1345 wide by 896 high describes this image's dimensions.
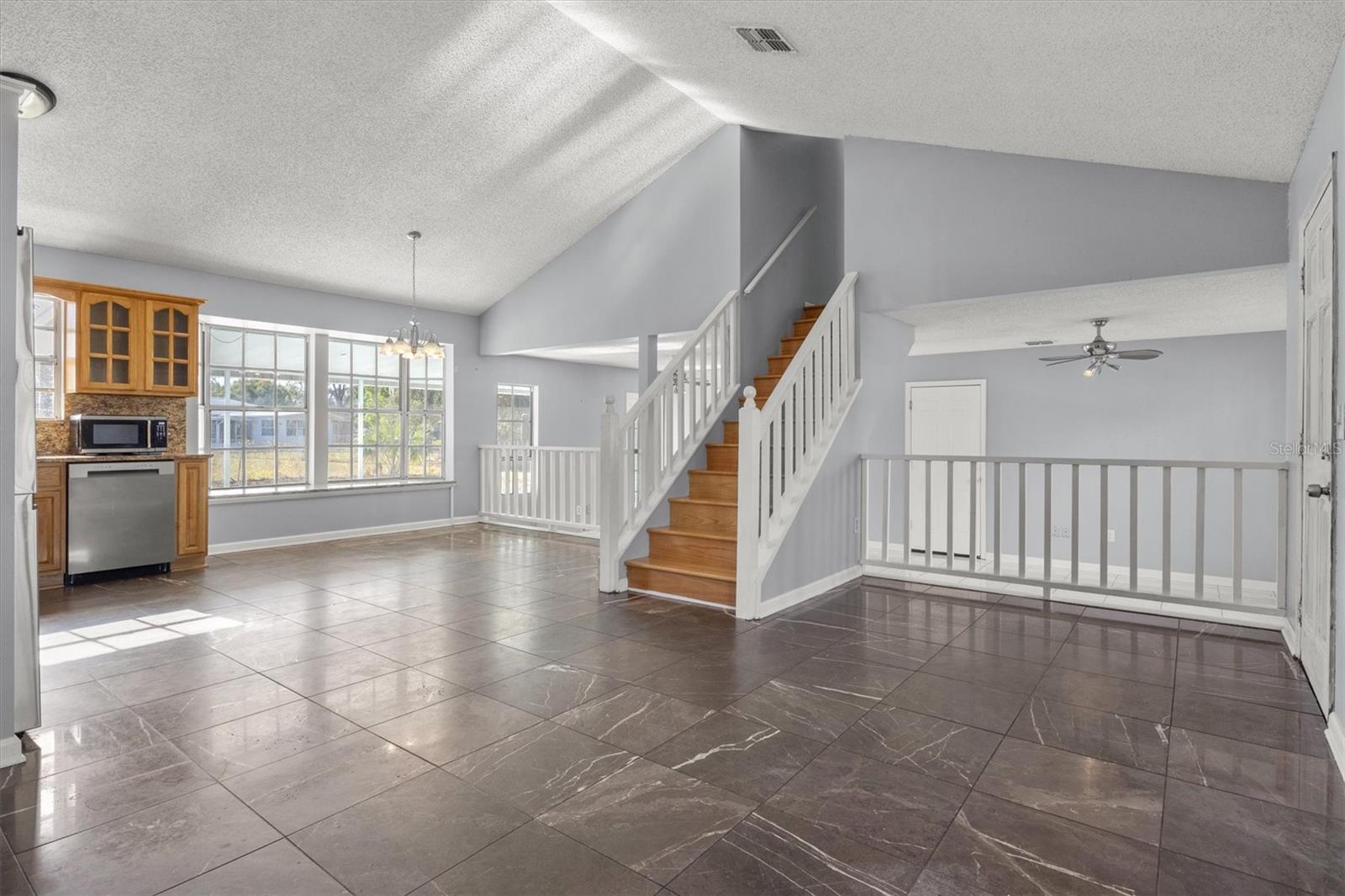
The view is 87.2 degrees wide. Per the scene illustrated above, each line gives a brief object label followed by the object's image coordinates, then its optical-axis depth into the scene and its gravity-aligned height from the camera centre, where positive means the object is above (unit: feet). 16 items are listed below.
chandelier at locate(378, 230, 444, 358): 19.16 +2.58
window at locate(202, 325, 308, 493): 21.89 +1.03
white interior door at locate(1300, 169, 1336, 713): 8.91 +0.08
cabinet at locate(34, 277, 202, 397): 17.39 +2.58
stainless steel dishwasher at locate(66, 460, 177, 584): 16.78 -1.88
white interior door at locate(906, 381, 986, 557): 25.71 +0.07
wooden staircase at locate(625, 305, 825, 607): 14.93 -2.23
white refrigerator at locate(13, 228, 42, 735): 8.14 -0.94
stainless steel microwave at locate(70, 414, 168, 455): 17.30 +0.12
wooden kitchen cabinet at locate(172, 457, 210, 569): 18.75 -1.95
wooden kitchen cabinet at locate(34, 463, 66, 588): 16.28 -1.91
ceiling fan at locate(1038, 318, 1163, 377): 18.71 +2.41
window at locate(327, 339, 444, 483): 24.73 +0.92
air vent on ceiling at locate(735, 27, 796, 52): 11.28 +6.59
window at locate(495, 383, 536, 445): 30.32 +1.14
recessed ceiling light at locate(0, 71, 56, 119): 12.35 +6.11
